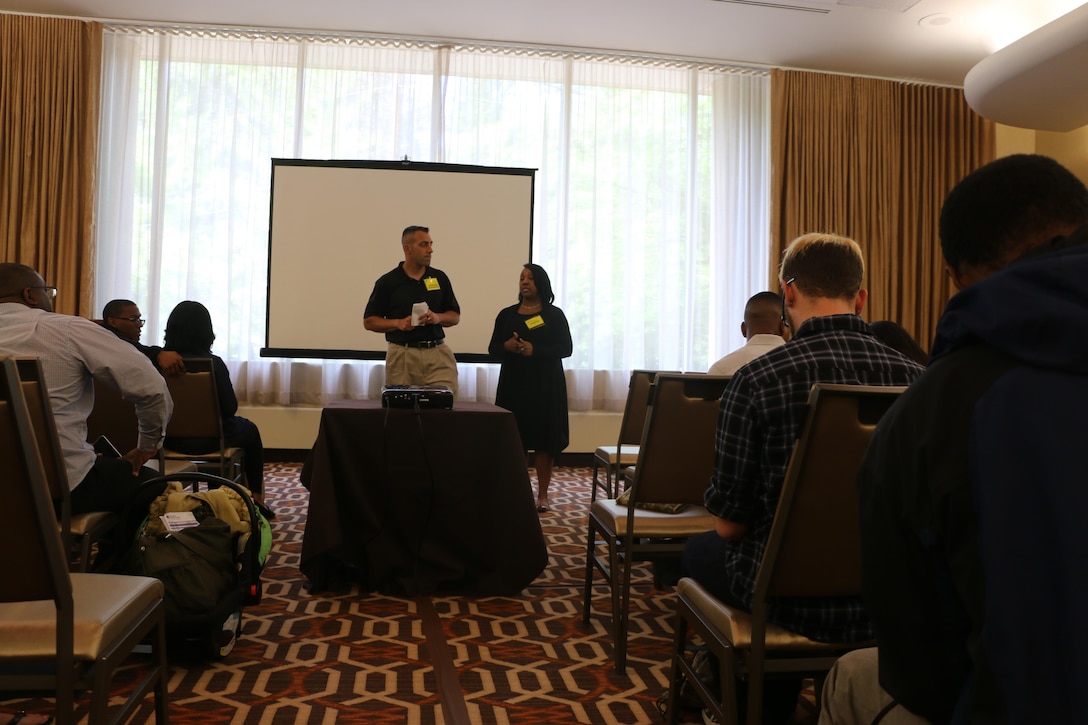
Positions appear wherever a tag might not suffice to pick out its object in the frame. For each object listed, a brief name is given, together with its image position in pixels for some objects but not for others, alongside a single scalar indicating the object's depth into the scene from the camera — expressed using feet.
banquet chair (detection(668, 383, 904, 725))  4.59
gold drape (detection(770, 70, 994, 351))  22.00
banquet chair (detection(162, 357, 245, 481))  11.24
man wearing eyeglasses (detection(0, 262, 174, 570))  7.46
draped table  9.45
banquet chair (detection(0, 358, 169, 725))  4.03
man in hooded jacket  2.31
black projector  9.39
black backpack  7.17
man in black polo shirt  13.60
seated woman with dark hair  11.89
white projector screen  19.98
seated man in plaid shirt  4.91
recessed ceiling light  18.33
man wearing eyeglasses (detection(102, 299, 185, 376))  11.94
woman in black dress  15.30
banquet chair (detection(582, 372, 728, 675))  7.40
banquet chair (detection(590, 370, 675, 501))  11.72
